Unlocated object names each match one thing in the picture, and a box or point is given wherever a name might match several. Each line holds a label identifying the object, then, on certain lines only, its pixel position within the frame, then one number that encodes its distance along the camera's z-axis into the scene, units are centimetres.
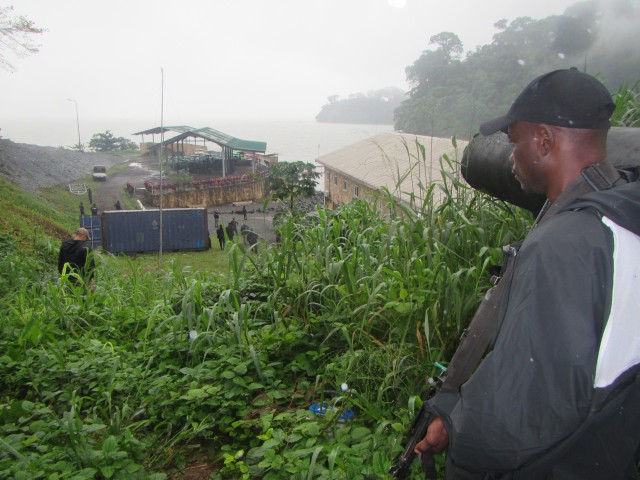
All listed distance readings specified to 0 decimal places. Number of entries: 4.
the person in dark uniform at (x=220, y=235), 1732
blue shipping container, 1756
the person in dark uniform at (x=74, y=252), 554
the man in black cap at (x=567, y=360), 100
